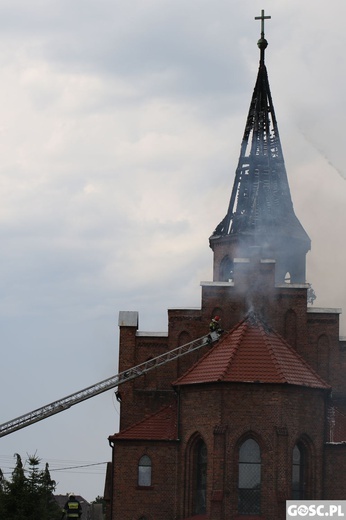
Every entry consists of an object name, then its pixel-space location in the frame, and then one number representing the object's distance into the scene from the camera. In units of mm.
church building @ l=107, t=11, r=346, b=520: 52875
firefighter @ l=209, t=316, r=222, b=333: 58156
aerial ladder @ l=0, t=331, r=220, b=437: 57625
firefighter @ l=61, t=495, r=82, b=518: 50094
